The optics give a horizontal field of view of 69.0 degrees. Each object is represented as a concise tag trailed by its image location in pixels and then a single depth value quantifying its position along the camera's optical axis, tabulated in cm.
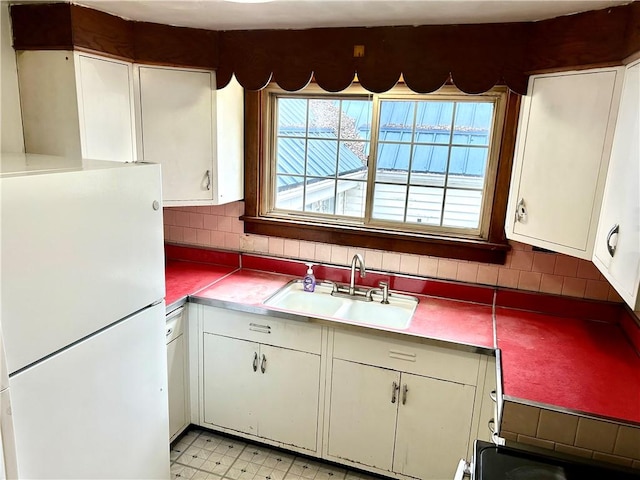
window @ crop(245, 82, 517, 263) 241
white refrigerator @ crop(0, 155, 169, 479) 118
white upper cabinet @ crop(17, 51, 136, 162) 194
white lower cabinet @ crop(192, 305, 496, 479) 207
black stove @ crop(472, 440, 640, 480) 138
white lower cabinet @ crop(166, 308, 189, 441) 235
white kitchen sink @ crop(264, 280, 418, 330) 247
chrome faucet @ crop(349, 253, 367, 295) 250
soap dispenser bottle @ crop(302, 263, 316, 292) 263
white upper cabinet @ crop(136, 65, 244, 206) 232
